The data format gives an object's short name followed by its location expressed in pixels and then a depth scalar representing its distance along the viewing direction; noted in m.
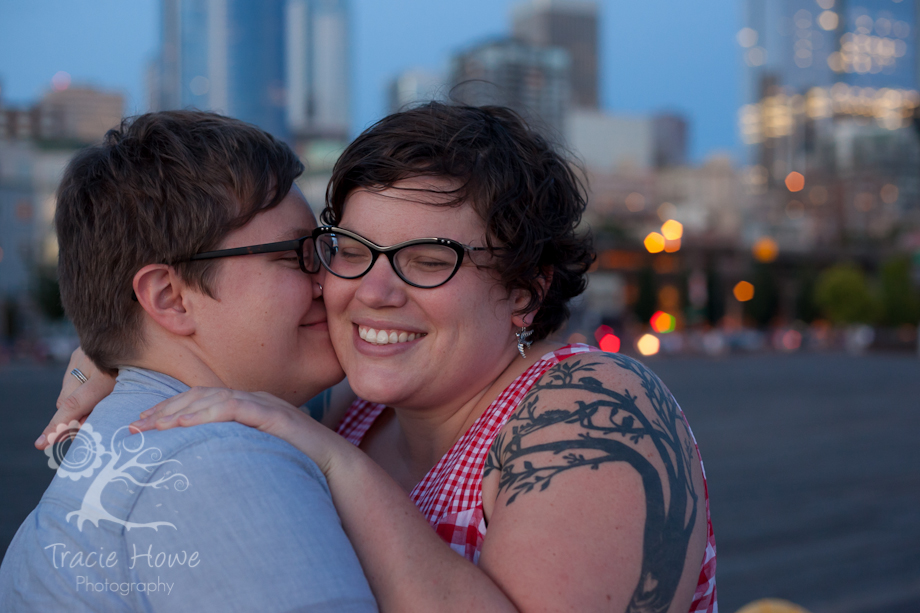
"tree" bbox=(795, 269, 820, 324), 71.38
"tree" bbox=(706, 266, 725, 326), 69.69
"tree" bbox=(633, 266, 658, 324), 66.75
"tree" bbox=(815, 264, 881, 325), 58.47
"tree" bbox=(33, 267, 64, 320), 46.00
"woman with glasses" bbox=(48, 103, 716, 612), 1.49
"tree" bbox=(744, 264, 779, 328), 71.38
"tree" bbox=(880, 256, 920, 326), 55.16
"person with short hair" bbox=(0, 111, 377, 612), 1.33
